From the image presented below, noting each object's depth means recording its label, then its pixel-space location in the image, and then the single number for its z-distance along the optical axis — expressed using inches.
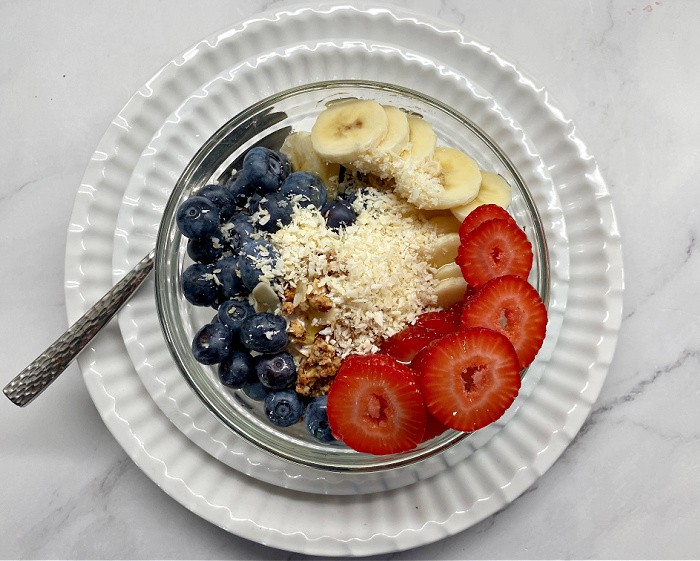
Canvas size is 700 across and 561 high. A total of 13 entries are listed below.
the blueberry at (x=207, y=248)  16.7
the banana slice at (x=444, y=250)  16.9
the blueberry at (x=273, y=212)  16.6
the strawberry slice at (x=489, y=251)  15.9
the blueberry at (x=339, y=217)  16.7
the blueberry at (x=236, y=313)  16.6
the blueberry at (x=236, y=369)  16.7
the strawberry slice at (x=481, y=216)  16.2
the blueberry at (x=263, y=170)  16.8
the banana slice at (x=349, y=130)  16.7
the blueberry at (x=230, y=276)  16.6
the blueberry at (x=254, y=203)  16.9
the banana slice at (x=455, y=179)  16.7
